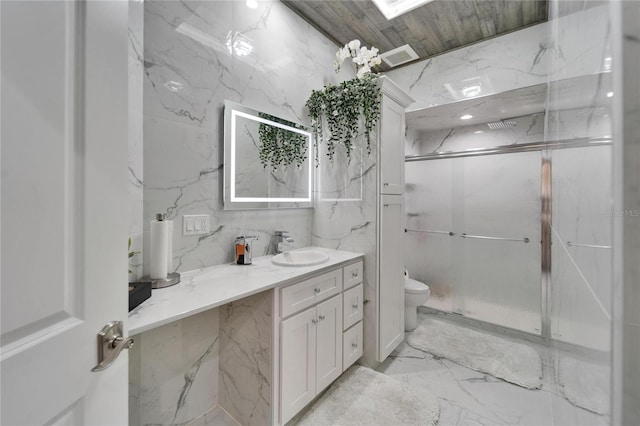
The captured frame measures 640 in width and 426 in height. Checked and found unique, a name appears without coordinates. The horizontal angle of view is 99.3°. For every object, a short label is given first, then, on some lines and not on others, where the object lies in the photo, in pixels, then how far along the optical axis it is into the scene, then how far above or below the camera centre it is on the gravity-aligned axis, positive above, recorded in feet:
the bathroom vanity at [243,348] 4.46 -2.48
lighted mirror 5.87 +1.27
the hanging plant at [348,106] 6.47 +2.72
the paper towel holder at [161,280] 4.25 -1.09
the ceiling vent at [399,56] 8.76 +5.25
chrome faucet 6.77 -0.70
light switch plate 5.10 -0.23
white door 1.50 +0.04
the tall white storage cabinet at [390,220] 6.66 -0.18
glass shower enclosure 8.64 -0.78
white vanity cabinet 4.68 -2.41
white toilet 8.75 -2.83
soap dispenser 5.74 -0.80
